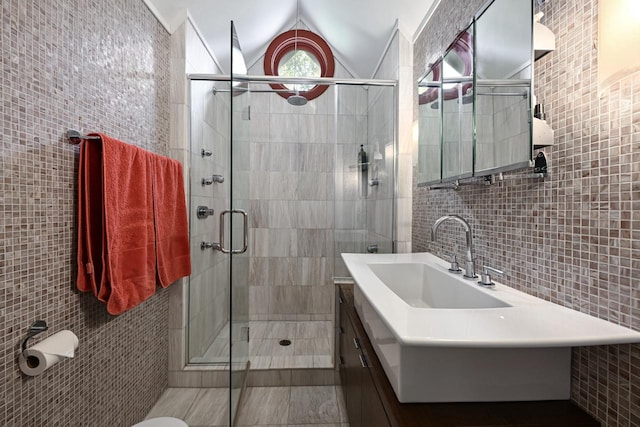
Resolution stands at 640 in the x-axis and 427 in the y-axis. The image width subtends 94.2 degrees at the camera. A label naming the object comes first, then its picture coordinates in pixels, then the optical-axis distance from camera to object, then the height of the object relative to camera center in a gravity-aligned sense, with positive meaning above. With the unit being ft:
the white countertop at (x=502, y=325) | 2.10 -0.89
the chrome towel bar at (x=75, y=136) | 3.86 +1.02
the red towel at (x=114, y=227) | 4.05 -0.20
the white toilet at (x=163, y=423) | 4.17 -2.97
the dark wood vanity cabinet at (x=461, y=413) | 2.31 -1.61
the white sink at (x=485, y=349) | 2.13 -1.12
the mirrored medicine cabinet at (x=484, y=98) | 3.21 +1.57
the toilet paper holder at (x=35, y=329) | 3.26 -1.31
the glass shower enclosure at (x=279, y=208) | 6.22 +0.17
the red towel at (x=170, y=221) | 5.42 -0.15
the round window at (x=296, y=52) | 9.75 +5.46
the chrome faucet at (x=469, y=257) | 4.00 -0.57
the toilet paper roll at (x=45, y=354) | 3.18 -1.55
